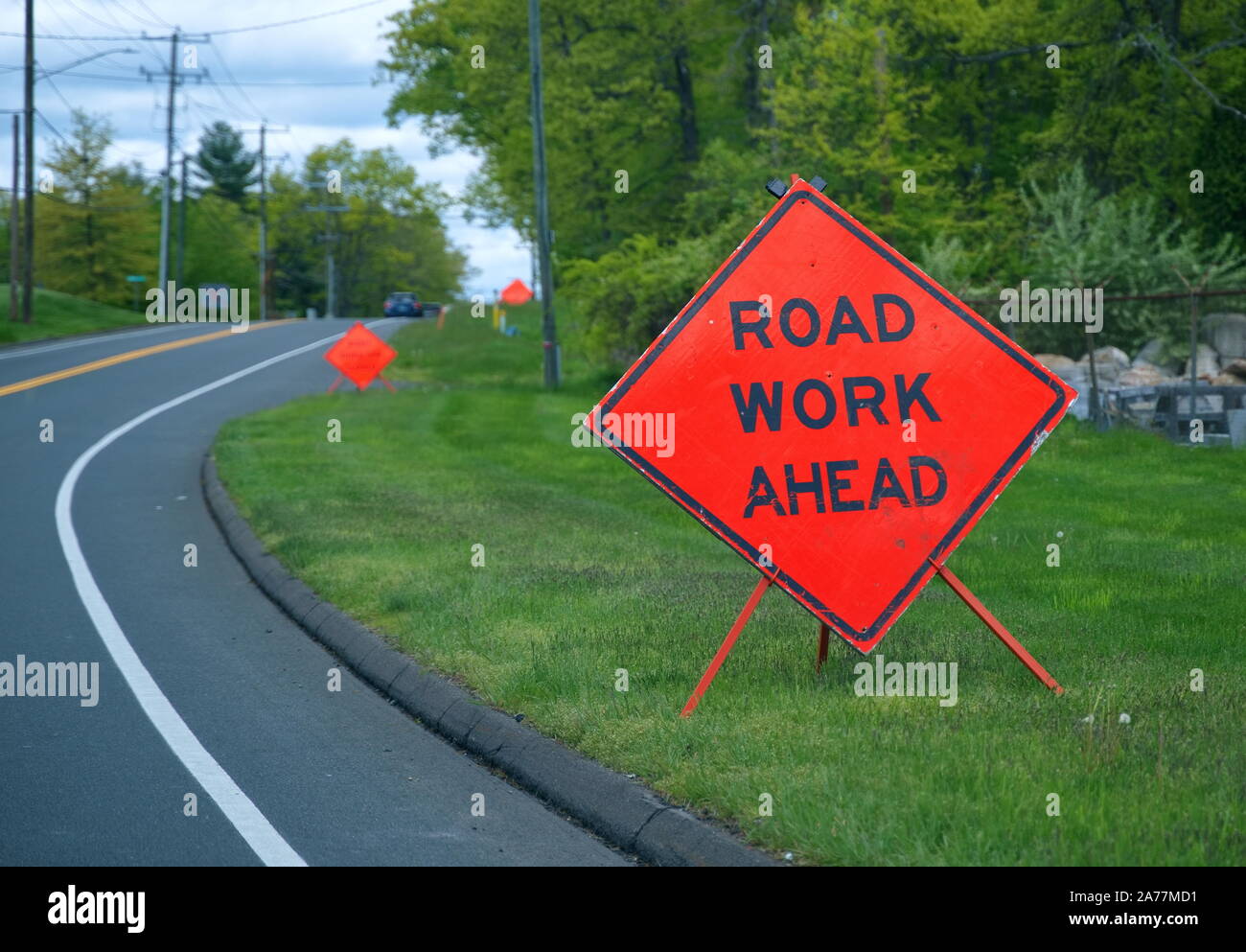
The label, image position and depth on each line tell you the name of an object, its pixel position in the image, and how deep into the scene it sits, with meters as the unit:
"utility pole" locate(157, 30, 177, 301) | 68.44
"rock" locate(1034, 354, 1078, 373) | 22.82
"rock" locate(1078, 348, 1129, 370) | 23.14
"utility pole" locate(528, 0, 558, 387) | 28.88
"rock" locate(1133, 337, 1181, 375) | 23.23
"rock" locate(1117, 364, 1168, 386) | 21.84
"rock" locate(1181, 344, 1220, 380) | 22.22
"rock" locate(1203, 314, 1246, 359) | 22.80
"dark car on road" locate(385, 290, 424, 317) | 78.94
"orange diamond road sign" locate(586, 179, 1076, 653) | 7.26
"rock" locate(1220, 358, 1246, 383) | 20.80
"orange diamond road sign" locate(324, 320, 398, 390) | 28.34
